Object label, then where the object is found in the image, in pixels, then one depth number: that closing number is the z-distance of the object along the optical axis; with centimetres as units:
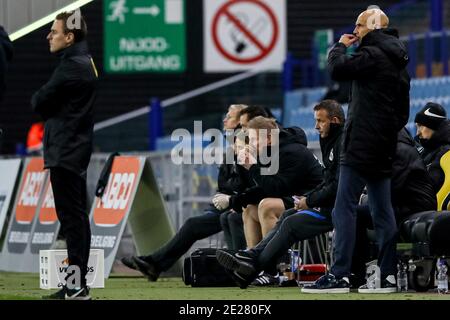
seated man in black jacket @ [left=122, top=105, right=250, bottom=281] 1344
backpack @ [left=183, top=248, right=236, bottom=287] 1240
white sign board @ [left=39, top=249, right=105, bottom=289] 1192
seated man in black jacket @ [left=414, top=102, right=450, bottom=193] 1169
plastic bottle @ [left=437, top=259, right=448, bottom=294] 1065
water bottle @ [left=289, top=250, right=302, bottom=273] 1234
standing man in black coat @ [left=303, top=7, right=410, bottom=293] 1043
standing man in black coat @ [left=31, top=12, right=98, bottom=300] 1002
